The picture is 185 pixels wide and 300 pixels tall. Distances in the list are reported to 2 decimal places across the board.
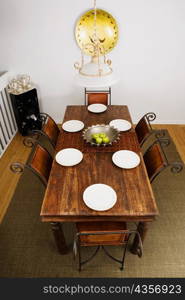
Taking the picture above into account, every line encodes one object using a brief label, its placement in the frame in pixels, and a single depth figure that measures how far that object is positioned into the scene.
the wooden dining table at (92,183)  1.33
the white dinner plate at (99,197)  1.35
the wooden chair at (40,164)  1.60
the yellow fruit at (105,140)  1.89
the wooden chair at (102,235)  1.37
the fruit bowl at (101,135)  1.89
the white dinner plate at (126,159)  1.66
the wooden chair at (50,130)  2.16
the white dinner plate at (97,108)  2.51
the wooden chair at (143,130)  2.19
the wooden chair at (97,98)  2.79
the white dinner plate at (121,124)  2.16
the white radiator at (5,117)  2.94
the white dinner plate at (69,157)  1.70
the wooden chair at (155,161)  1.57
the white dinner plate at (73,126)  2.16
